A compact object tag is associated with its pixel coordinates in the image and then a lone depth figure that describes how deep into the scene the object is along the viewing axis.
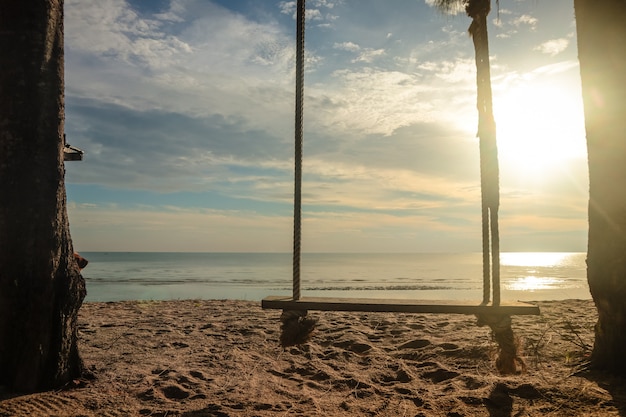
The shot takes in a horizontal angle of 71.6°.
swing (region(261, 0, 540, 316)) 2.94
